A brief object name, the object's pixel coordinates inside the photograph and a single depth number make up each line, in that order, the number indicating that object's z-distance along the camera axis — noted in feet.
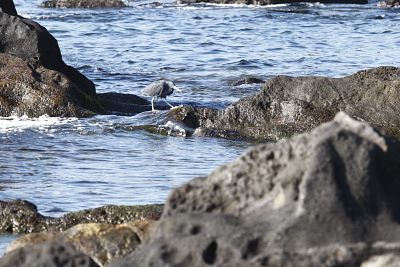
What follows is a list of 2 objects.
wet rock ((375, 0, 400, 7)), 176.14
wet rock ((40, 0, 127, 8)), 187.11
